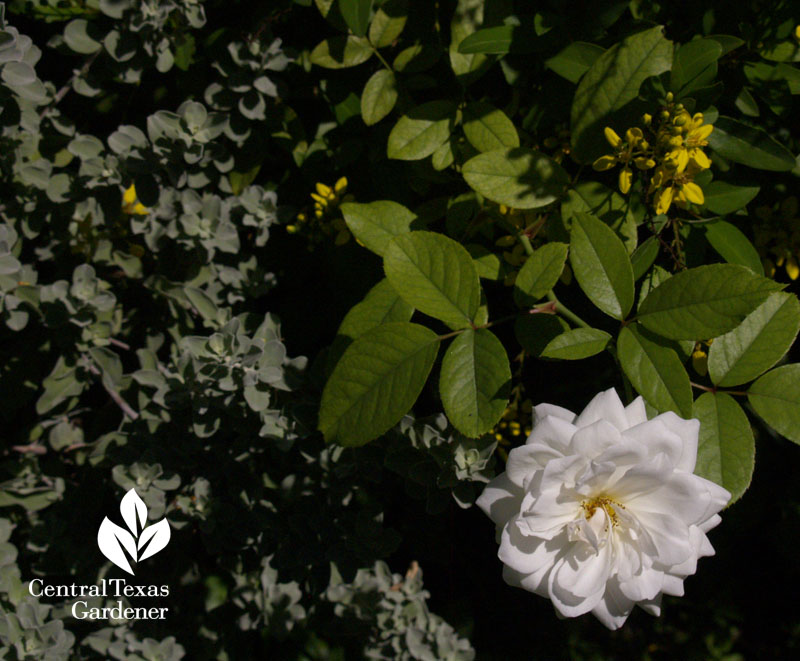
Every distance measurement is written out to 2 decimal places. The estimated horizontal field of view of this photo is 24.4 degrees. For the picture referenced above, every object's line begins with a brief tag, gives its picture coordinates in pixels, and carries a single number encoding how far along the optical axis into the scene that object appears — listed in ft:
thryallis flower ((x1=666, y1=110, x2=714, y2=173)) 1.87
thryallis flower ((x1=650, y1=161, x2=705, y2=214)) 1.90
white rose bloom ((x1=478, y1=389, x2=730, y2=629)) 1.77
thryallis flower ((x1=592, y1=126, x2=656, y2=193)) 1.88
